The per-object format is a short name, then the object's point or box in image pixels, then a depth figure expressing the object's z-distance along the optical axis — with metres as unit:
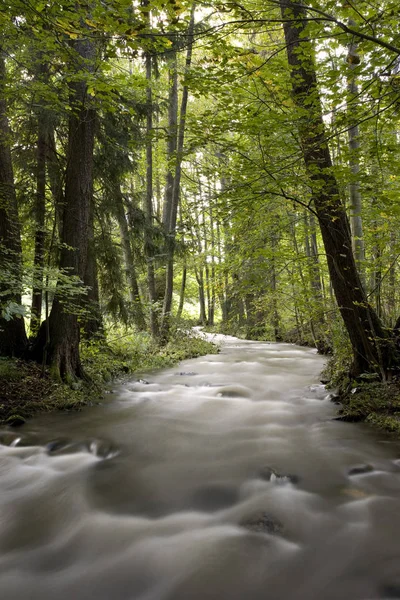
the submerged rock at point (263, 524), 2.95
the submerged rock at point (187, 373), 9.54
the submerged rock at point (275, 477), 3.79
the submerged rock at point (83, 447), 4.43
